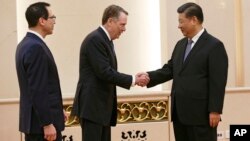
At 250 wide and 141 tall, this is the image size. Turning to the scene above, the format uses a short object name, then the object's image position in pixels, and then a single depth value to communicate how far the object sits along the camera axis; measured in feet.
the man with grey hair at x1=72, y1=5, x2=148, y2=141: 15.37
